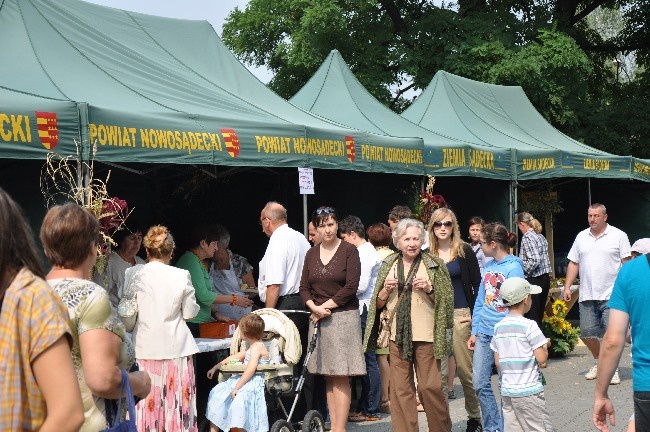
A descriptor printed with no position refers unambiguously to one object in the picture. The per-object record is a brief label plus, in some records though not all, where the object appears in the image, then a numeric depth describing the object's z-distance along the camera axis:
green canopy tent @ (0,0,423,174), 7.54
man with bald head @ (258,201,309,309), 8.61
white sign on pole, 9.54
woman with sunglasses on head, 8.08
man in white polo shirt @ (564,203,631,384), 11.11
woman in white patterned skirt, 7.20
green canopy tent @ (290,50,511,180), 13.06
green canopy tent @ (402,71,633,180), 15.48
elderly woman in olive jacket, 7.26
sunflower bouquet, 13.57
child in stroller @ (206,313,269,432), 7.55
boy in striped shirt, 6.66
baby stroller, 7.76
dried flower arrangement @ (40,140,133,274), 6.93
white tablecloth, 8.05
